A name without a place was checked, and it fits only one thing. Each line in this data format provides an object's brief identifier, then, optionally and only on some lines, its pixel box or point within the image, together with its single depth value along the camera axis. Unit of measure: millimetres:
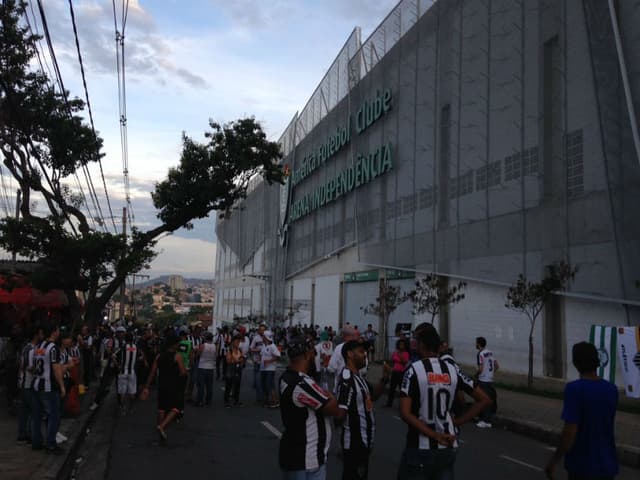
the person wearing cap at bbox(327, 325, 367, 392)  6748
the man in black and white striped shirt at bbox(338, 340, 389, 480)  5359
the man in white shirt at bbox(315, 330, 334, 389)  13664
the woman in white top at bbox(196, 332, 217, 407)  14375
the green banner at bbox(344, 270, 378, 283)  34906
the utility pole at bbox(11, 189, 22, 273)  24609
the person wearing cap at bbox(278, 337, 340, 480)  4613
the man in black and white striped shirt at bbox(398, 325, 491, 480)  4512
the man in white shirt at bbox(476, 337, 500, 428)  12828
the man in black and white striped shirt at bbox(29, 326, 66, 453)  8766
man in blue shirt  4383
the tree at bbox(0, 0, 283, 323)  18922
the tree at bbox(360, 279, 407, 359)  28266
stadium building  18281
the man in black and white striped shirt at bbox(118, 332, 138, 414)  13867
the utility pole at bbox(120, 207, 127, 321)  39125
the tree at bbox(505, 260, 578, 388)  17803
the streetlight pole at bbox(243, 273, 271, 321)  57344
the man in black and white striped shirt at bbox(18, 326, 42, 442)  8961
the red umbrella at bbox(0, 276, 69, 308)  19938
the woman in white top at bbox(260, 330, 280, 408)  14617
